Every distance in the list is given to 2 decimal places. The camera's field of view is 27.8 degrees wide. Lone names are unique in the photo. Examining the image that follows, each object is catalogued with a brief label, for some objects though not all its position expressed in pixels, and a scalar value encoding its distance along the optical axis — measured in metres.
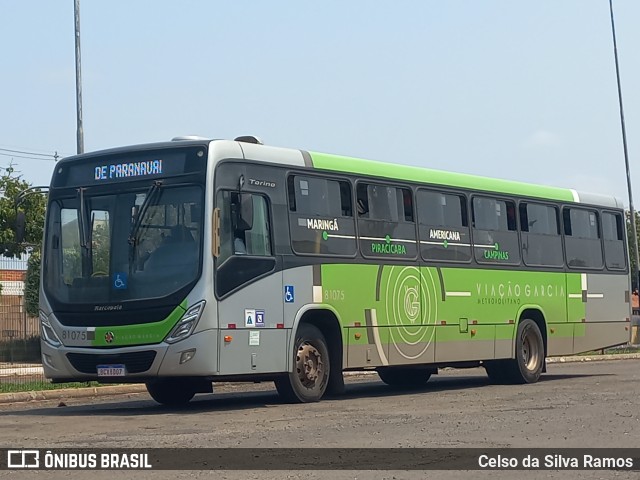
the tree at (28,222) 37.34
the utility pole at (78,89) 26.53
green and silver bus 16.03
